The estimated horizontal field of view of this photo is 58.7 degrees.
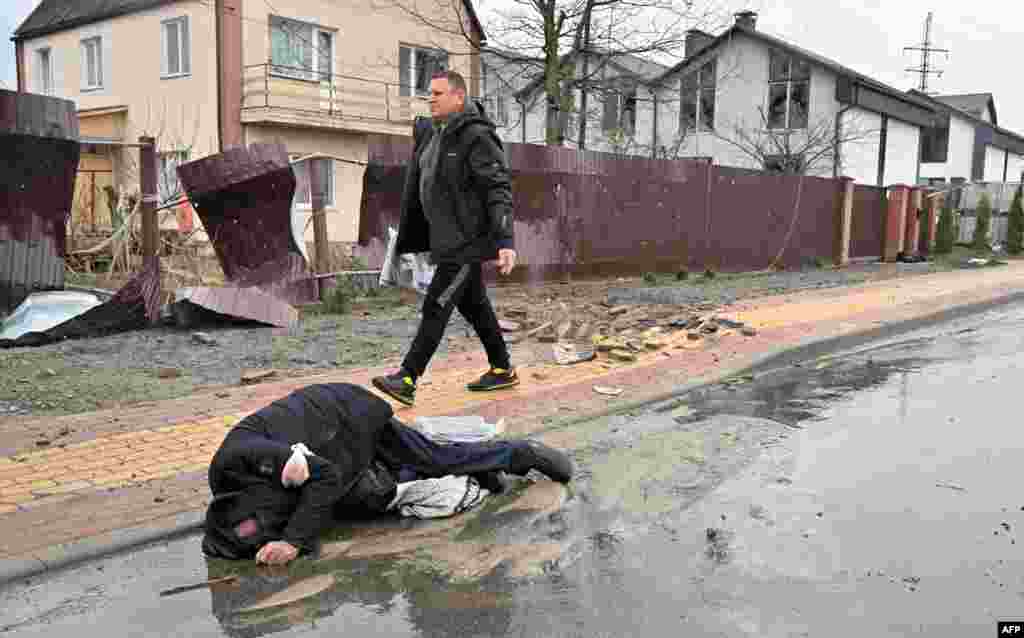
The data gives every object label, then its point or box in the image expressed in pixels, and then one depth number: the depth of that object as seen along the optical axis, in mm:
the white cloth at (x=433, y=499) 4027
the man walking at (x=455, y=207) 5570
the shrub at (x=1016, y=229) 24328
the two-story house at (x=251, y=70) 21484
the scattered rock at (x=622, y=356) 7582
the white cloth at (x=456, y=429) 4387
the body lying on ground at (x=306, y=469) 3516
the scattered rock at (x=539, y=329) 8547
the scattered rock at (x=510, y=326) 8859
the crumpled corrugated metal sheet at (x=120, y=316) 7203
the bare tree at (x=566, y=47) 17359
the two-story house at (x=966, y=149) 44594
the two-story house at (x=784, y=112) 33438
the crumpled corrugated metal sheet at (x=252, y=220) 8281
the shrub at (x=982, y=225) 24156
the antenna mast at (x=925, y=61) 69250
